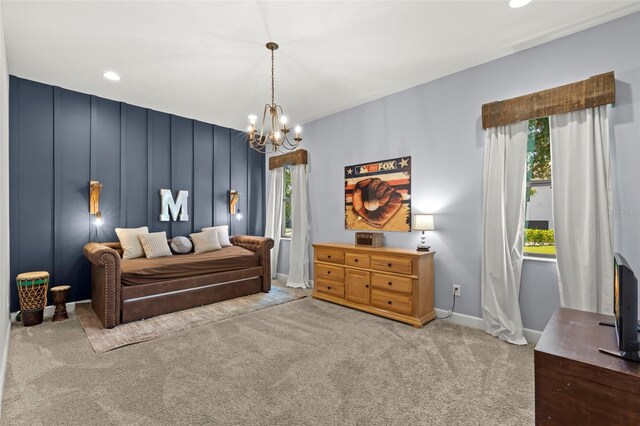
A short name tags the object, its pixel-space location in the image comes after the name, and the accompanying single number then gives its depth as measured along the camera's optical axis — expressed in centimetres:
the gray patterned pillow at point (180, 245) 457
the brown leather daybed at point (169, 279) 327
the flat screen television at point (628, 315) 121
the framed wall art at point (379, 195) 391
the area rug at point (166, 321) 291
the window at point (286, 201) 578
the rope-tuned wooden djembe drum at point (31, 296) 322
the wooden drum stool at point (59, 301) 345
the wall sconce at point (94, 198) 409
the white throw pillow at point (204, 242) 477
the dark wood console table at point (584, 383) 114
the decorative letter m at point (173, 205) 484
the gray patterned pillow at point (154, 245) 418
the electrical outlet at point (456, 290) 341
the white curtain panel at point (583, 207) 248
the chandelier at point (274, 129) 294
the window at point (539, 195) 295
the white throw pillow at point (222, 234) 514
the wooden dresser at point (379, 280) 331
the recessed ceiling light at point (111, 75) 351
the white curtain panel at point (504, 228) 294
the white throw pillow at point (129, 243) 408
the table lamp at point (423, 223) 341
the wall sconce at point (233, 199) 570
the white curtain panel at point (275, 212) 570
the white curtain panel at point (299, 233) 511
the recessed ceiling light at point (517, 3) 235
